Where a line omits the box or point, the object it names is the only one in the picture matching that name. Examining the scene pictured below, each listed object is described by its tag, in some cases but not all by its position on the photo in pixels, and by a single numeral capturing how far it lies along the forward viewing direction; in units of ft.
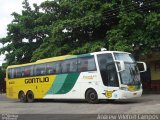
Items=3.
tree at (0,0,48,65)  131.54
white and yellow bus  70.69
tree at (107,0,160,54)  90.84
